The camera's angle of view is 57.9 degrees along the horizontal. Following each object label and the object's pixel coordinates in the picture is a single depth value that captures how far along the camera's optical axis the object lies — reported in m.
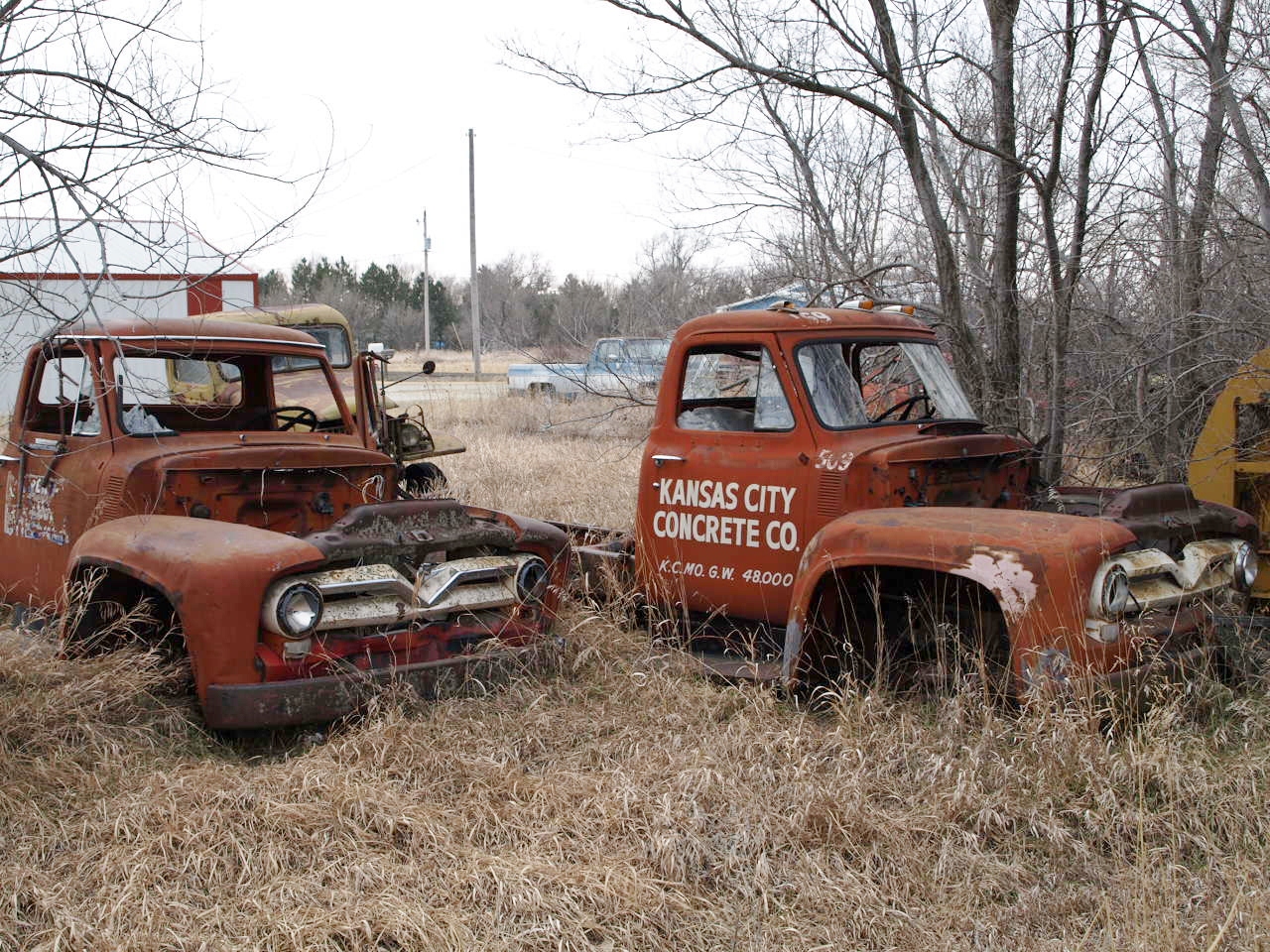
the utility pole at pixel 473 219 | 31.92
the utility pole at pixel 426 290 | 42.88
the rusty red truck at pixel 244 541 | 4.36
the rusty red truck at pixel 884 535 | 4.13
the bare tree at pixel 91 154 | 4.43
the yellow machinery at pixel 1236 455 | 5.95
